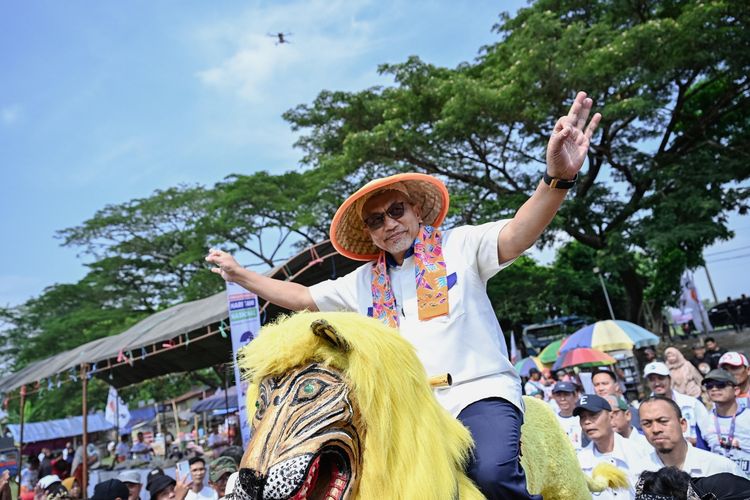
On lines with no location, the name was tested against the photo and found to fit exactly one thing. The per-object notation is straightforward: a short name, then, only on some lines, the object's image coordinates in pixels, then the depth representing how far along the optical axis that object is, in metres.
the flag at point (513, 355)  16.99
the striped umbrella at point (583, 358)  11.34
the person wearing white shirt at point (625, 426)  4.84
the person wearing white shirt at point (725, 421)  4.84
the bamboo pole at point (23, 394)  14.48
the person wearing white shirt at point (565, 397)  6.52
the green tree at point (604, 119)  14.89
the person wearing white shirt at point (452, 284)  2.18
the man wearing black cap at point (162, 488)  5.90
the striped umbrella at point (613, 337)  12.76
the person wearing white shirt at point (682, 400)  5.38
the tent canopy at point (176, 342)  8.92
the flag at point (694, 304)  21.72
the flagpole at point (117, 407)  13.88
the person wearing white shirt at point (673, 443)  3.82
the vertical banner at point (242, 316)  7.21
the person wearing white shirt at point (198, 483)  6.20
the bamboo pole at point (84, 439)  10.80
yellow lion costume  1.68
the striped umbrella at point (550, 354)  16.19
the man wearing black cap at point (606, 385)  6.21
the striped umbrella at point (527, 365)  14.72
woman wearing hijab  7.77
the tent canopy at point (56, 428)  29.12
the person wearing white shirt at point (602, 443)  4.57
